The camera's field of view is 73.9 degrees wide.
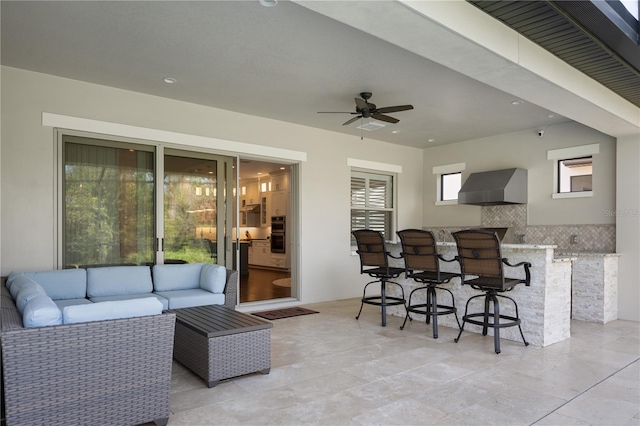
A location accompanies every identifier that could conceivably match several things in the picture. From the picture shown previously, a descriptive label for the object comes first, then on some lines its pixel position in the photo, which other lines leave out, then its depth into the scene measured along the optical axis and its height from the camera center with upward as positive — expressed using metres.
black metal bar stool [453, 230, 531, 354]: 4.05 -0.57
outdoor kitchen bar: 4.35 -0.92
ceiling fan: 4.88 +1.19
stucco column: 5.67 -0.19
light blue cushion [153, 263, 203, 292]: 4.79 -0.77
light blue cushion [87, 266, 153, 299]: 4.37 -0.75
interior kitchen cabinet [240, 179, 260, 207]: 12.66 +0.55
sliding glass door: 4.89 +0.07
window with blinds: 7.78 +0.16
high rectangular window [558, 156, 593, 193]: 6.43 +0.56
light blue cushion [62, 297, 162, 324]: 2.35 -0.58
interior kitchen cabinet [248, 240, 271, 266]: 12.01 -1.23
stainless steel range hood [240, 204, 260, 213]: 12.58 +0.07
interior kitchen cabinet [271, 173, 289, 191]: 11.41 +0.78
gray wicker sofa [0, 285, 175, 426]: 2.15 -0.88
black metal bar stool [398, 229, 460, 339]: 4.65 -0.61
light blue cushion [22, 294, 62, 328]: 2.26 -0.56
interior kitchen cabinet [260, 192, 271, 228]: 12.10 +0.04
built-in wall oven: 11.41 -0.64
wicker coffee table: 3.19 -1.07
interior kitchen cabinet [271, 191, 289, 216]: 11.31 +0.22
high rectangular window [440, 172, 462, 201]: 8.19 +0.49
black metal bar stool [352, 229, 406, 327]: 5.19 -0.59
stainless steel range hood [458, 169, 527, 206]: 6.72 +0.35
